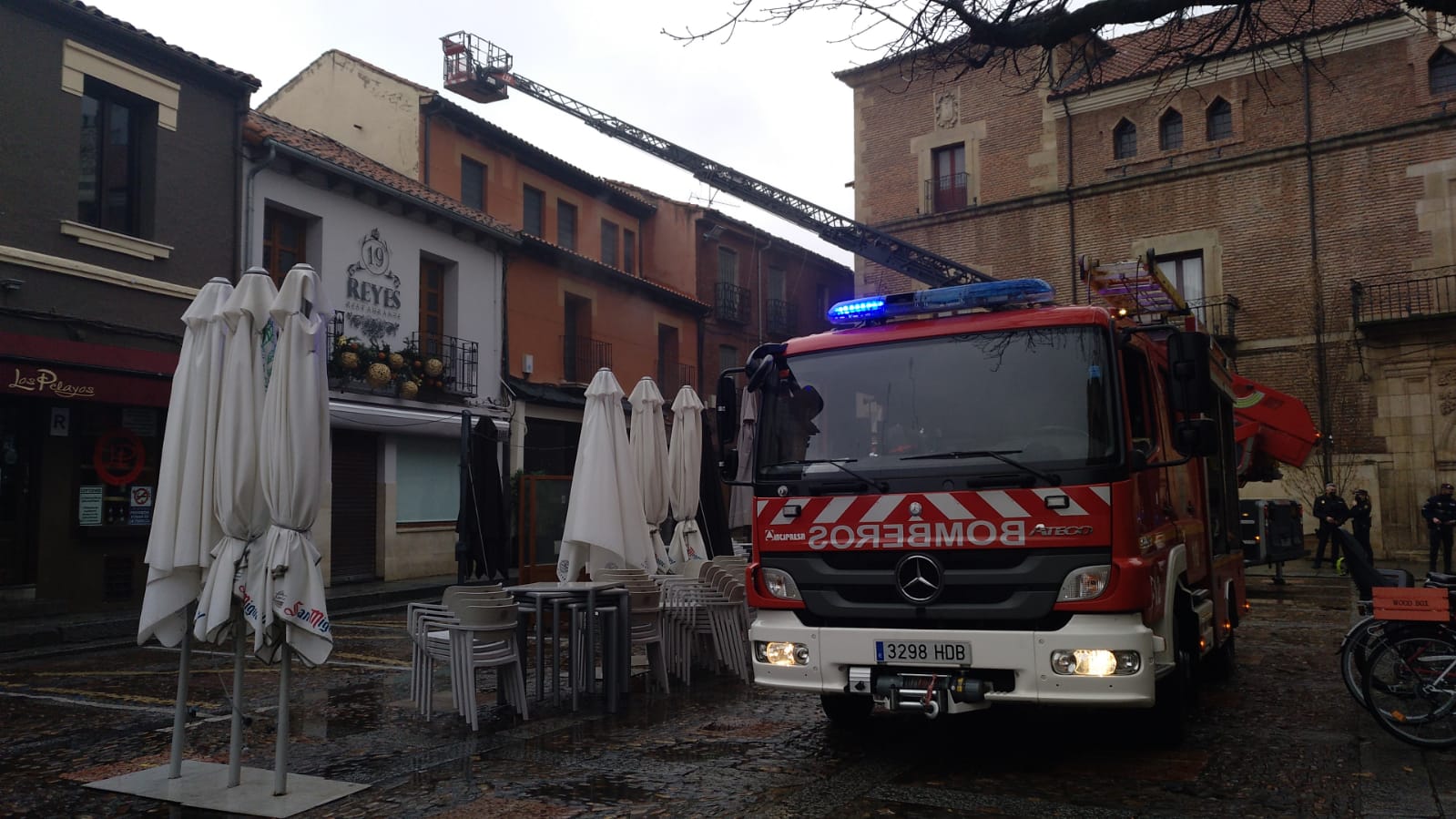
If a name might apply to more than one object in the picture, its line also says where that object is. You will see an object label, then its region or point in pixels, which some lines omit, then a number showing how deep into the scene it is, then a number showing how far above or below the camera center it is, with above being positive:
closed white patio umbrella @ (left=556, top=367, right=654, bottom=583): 9.51 -0.08
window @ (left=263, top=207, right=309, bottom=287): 17.75 +4.42
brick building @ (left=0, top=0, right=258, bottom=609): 13.20 +3.05
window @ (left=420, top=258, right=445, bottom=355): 21.12 +3.90
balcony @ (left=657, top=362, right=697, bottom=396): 29.23 +3.31
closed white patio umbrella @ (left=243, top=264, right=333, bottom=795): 5.48 +0.03
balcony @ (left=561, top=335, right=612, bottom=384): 25.69 +3.37
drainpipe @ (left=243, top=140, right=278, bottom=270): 16.66 +4.78
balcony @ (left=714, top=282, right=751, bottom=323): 32.30 +5.95
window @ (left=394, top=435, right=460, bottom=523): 20.06 +0.35
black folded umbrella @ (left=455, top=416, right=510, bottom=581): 12.93 -0.30
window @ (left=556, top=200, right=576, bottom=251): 27.62 +7.17
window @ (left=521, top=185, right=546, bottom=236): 26.44 +7.23
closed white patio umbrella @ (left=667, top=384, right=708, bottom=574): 11.32 +0.14
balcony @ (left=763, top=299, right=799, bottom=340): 35.12 +5.85
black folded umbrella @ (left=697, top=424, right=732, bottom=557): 12.66 -0.21
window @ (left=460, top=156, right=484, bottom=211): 24.81 +7.45
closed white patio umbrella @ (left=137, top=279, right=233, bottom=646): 5.57 +0.08
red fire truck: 5.22 -0.07
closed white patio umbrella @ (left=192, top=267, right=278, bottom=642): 5.46 +0.25
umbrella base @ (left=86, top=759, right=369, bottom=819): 5.17 -1.50
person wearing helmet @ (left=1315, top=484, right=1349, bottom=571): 19.09 -0.37
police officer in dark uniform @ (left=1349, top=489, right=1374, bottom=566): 19.31 -0.47
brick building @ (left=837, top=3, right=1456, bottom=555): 23.12 +7.08
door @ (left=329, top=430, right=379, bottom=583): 18.61 -0.15
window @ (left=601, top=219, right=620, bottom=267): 29.53 +7.12
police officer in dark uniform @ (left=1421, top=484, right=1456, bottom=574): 18.72 -0.52
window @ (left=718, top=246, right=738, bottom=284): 33.12 +7.27
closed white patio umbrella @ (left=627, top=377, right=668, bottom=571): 11.07 +0.34
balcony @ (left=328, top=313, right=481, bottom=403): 18.22 +2.44
